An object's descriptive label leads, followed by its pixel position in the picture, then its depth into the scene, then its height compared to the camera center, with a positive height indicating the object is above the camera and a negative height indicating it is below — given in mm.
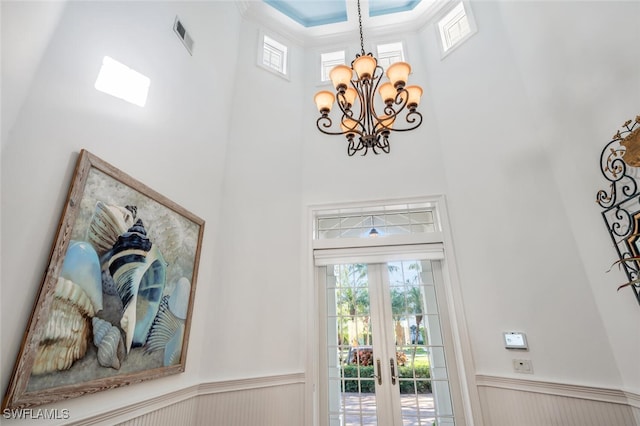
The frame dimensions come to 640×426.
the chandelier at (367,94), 2021 +1627
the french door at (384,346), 2936 -311
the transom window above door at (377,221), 3424 +1148
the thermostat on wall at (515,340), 2554 -222
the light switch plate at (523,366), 2496 -440
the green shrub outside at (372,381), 2969 -661
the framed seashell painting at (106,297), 1348 +136
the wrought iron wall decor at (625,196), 1833 +790
